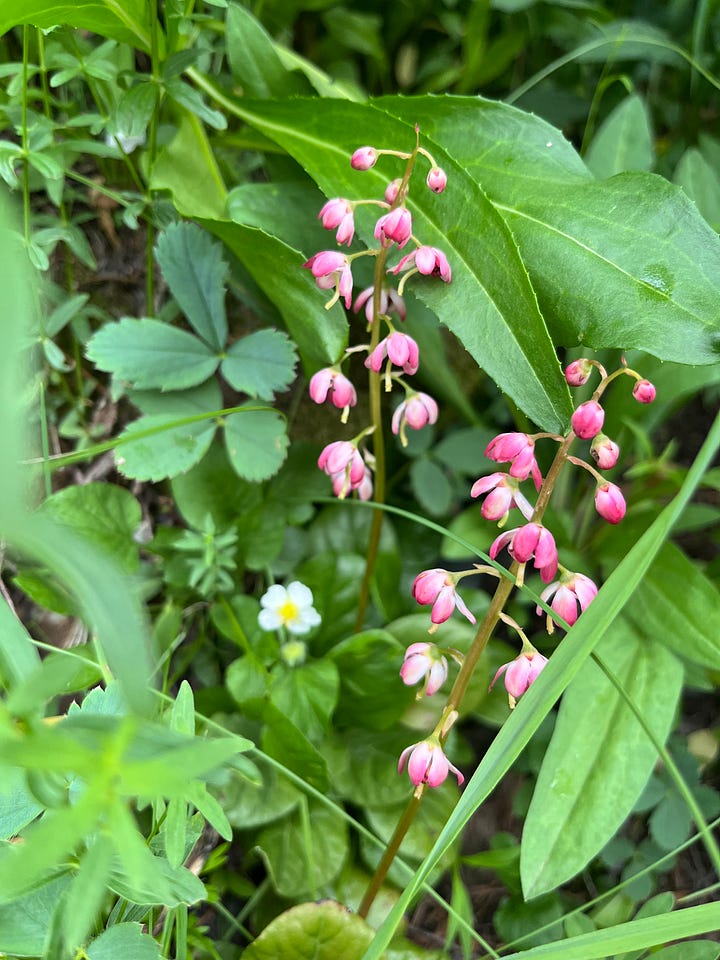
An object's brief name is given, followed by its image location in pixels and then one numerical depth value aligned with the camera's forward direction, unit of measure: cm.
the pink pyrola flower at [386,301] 21
